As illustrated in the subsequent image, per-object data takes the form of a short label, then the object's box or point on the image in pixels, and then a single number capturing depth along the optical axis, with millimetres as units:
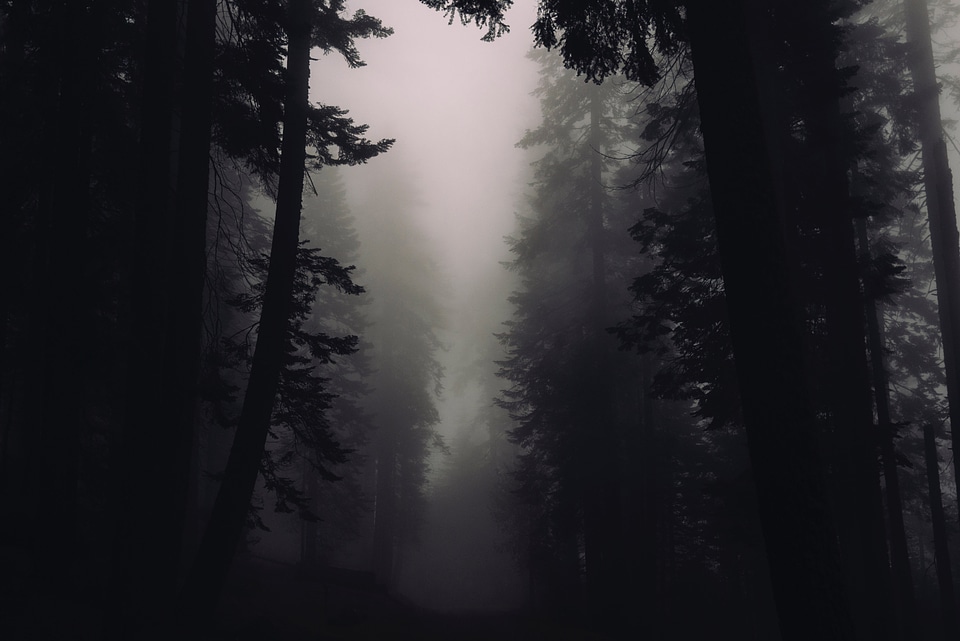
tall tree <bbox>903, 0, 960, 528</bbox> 13219
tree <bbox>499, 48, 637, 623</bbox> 17734
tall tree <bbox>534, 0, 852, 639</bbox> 4375
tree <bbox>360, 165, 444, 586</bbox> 31234
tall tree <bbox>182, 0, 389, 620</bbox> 8008
